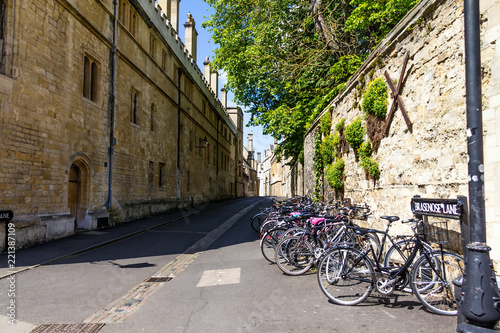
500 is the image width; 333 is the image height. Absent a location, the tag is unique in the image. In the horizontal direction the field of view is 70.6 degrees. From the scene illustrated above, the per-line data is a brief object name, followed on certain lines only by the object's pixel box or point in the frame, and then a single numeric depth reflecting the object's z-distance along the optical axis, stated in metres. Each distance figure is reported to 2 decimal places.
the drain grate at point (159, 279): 6.05
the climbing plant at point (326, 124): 11.62
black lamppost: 2.97
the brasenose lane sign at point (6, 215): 8.13
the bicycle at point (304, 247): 6.11
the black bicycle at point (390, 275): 4.25
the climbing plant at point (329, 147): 10.68
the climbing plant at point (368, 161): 7.24
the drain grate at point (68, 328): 3.86
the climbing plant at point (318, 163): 13.07
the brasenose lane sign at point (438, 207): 4.20
